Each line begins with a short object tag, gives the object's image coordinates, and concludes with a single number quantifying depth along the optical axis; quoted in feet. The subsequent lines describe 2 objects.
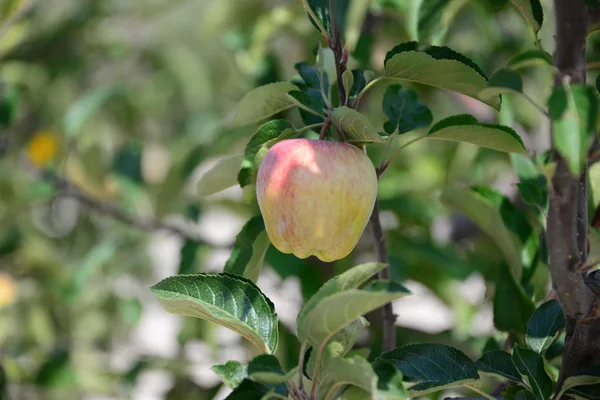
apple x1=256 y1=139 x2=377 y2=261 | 3.83
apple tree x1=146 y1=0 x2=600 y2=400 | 3.58
